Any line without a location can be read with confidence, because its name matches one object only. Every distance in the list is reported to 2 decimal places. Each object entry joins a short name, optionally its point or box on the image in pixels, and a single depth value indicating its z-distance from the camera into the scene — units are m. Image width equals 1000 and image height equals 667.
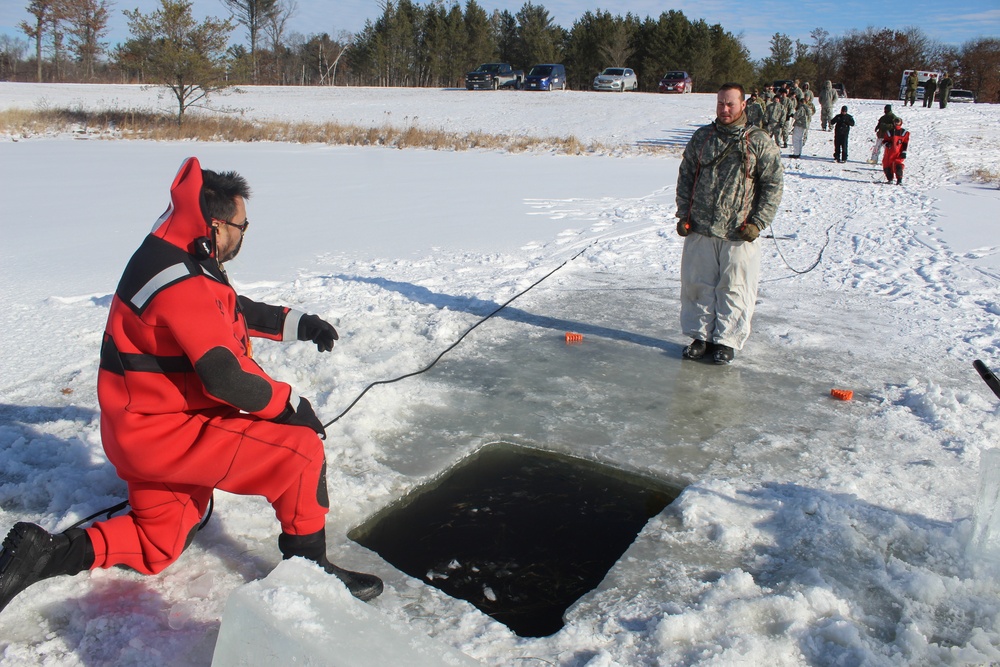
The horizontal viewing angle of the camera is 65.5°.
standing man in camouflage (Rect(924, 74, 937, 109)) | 32.91
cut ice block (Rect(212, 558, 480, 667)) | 1.96
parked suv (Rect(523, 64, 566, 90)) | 42.66
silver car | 42.81
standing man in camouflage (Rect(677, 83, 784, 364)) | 5.16
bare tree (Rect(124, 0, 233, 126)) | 27.36
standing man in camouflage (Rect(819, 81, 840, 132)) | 24.98
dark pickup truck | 45.03
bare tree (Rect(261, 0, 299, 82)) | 58.09
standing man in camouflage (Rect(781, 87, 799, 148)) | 20.53
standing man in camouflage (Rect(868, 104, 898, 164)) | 16.41
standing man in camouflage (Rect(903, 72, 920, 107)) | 32.81
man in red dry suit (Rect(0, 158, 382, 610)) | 2.50
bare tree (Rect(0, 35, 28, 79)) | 62.25
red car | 41.88
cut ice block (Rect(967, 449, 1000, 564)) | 2.93
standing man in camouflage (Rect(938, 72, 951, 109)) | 31.97
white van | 43.05
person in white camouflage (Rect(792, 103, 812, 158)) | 19.77
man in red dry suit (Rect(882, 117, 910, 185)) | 15.54
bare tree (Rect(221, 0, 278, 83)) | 55.62
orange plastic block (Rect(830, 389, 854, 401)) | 4.72
